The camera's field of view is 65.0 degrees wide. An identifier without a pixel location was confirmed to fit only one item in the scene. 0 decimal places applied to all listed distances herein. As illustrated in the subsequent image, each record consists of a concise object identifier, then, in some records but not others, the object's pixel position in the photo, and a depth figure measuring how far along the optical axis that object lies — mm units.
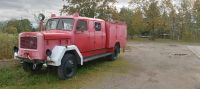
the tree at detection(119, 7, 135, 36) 25537
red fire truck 5073
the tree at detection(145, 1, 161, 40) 23089
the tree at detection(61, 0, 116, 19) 18158
